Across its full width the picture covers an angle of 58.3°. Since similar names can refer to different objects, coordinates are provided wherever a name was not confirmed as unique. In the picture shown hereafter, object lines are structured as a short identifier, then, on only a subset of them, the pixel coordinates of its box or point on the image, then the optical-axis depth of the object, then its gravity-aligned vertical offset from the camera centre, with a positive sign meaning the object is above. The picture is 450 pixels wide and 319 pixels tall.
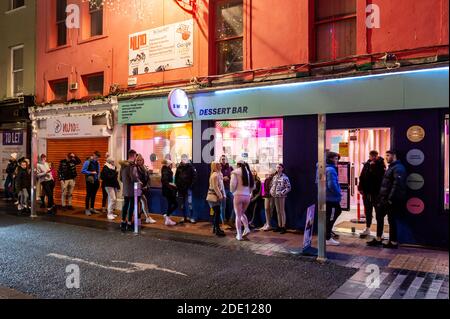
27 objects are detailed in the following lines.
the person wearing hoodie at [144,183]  10.99 -0.69
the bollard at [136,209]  9.91 -1.24
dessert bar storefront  8.23 +0.86
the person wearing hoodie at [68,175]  13.70 -0.57
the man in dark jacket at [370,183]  8.70 -0.49
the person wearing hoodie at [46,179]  13.27 -0.70
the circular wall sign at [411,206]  7.64 -0.90
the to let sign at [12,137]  17.55 +0.90
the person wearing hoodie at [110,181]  11.94 -0.68
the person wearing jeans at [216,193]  9.25 -0.78
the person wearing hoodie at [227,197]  10.74 -1.04
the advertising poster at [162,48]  11.98 +3.43
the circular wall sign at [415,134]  8.25 +0.55
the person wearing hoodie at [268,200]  10.05 -1.02
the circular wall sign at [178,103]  10.92 +1.55
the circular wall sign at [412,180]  7.54 -0.39
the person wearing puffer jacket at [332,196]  8.28 -0.74
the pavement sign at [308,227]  7.55 -1.27
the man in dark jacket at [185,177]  10.88 -0.49
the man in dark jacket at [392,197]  7.62 -0.71
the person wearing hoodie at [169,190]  10.66 -0.82
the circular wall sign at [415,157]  7.92 +0.07
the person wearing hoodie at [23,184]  13.43 -0.89
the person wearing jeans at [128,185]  10.12 -0.67
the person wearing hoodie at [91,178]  12.71 -0.62
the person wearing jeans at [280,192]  9.67 -0.78
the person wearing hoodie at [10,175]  15.83 -0.68
